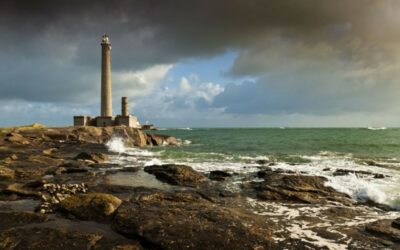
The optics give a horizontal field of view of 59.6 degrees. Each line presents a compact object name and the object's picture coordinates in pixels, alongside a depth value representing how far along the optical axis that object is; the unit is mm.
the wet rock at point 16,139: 38047
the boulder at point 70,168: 19984
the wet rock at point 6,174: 16928
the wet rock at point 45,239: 7590
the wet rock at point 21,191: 13227
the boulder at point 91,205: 9742
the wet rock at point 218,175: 18953
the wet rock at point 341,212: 11305
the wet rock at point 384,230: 8906
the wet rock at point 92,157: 26439
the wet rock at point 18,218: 8973
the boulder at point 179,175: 17292
